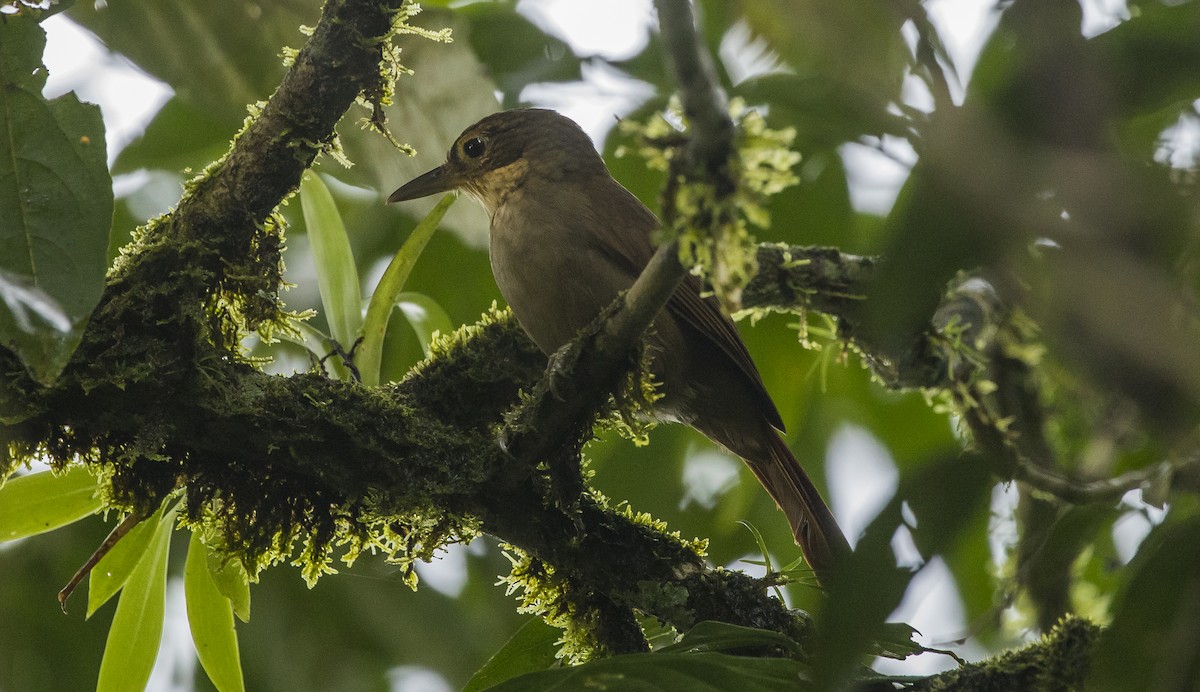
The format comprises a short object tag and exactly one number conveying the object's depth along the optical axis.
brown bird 6.21
